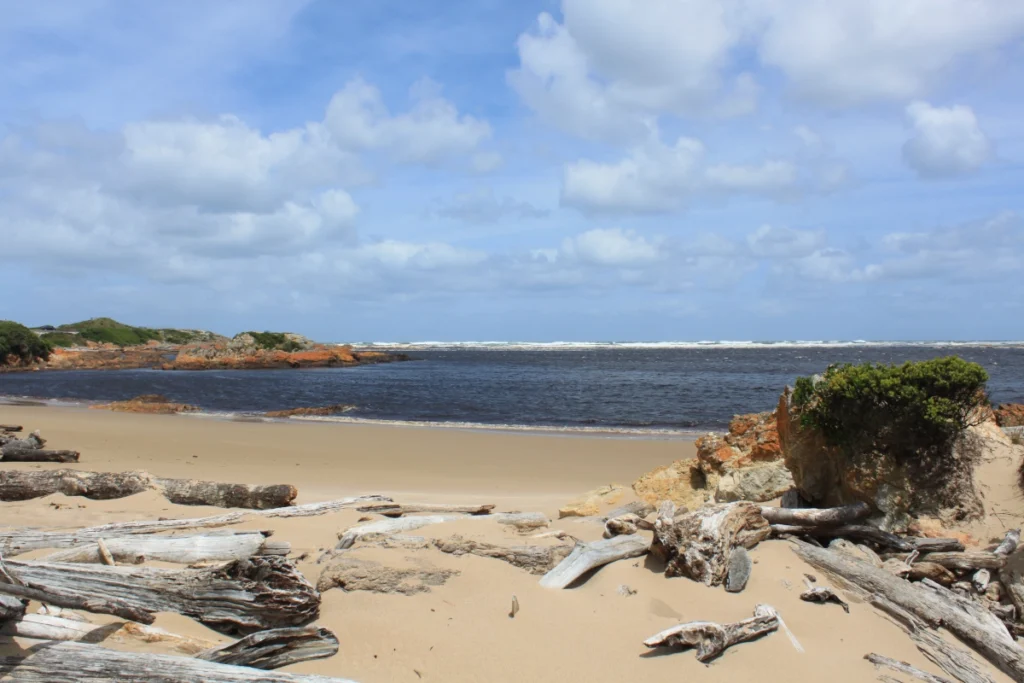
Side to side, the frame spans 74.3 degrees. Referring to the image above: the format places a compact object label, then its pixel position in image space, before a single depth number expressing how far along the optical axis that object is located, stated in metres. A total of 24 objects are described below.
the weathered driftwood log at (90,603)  3.95
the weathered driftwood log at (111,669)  3.43
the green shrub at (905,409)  6.50
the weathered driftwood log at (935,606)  4.76
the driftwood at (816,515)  6.27
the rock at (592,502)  7.96
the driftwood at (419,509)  7.66
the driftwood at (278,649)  3.79
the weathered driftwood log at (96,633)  3.80
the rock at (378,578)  4.99
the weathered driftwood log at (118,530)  5.62
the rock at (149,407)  26.64
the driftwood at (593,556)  5.30
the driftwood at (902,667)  4.43
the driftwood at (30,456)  11.76
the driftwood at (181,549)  5.21
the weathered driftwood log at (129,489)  8.14
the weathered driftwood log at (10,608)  3.62
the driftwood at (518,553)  5.57
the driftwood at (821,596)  5.18
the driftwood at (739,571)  5.22
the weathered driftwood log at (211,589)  4.23
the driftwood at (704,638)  4.35
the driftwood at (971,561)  5.61
